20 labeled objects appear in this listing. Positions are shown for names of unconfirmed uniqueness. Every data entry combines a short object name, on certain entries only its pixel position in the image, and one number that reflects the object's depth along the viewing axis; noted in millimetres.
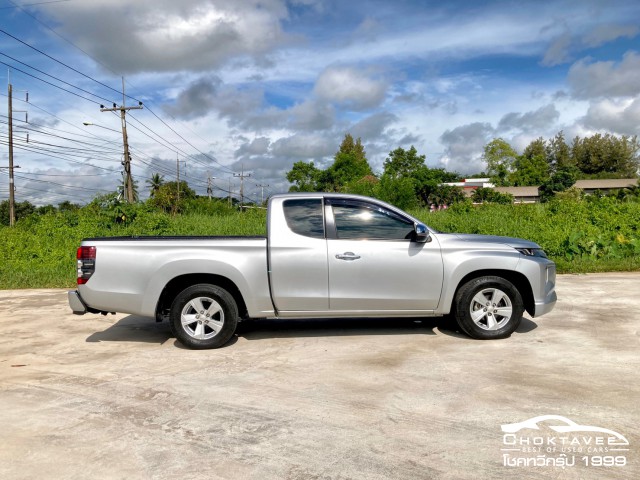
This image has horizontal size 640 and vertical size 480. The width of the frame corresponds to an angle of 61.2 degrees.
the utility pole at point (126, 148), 35719
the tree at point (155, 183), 92000
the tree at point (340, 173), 94812
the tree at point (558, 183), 67488
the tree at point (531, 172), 90188
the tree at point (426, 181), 68000
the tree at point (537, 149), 94125
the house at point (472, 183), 92688
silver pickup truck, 6148
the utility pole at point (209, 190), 90025
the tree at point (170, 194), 75688
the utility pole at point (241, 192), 88975
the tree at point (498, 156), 96756
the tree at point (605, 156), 87750
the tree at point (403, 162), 78438
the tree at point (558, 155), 92312
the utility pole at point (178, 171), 77325
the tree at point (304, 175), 94125
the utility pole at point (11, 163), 37156
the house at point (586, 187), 72938
